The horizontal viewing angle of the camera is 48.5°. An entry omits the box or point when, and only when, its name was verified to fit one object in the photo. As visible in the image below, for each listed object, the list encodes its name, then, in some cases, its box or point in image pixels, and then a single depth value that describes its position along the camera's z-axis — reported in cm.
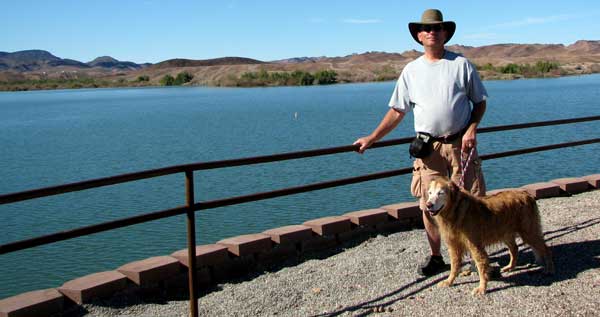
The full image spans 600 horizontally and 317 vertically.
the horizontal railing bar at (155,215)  433
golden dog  496
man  521
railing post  483
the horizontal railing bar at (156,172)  429
